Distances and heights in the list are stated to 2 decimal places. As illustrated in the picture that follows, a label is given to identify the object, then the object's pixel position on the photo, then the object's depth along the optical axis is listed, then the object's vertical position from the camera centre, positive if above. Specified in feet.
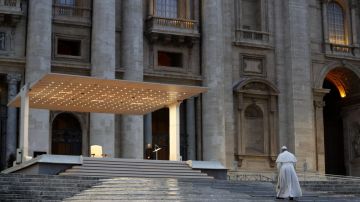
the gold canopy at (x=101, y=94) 91.04 +9.57
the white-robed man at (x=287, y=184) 71.67 -1.84
